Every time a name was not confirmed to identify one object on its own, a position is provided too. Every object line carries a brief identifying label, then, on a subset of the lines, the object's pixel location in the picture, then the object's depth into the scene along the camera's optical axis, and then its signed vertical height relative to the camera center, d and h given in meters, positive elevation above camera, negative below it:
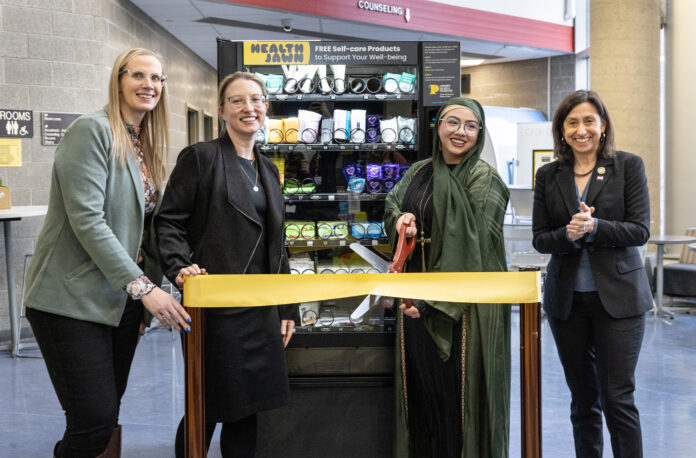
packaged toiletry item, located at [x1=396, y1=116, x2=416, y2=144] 3.64 +0.38
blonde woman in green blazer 2.04 -0.19
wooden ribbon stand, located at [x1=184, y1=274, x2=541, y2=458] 1.95 -0.53
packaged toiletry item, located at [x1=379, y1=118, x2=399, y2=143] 3.66 +0.38
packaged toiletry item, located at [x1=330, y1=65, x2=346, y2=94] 3.63 +0.66
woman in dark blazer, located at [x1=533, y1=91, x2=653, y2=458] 2.55 -0.26
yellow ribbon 2.01 -0.26
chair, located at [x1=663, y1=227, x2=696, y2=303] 7.39 -0.90
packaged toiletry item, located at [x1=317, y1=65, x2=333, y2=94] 3.65 +0.66
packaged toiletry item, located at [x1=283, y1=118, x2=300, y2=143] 3.68 +0.39
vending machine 3.12 +0.16
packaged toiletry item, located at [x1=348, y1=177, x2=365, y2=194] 3.71 +0.09
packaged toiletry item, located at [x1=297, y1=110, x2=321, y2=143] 3.67 +0.41
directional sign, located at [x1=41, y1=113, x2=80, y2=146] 6.04 +0.70
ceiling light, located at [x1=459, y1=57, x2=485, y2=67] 12.70 +2.64
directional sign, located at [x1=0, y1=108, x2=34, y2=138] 5.91 +0.71
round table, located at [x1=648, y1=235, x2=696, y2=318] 7.03 -0.72
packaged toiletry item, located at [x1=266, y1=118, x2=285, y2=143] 3.66 +0.38
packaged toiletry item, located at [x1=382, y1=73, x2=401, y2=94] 3.66 +0.63
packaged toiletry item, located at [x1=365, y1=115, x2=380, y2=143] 3.72 +0.39
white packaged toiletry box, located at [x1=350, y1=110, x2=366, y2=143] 3.71 +0.42
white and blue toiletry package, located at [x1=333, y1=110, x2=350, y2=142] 3.71 +0.42
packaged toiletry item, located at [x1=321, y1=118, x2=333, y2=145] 3.70 +0.39
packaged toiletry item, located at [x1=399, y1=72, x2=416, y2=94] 3.67 +0.64
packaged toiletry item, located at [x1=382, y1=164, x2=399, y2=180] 3.70 +0.16
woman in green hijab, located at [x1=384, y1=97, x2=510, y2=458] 2.58 -0.43
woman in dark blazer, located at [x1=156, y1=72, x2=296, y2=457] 2.33 -0.13
